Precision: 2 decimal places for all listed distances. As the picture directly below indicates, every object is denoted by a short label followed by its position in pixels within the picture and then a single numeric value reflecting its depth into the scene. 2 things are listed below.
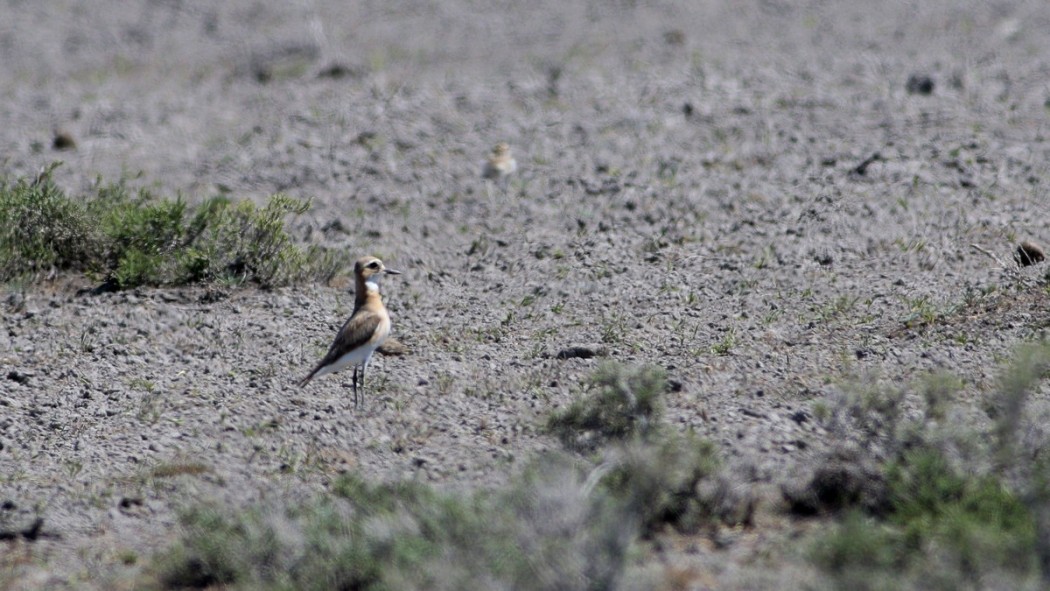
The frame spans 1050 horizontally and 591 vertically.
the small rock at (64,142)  26.41
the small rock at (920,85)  26.36
